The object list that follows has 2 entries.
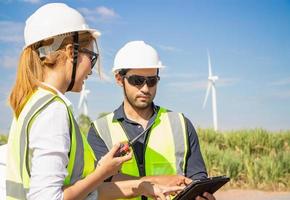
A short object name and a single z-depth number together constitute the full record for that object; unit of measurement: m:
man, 4.01
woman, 2.20
